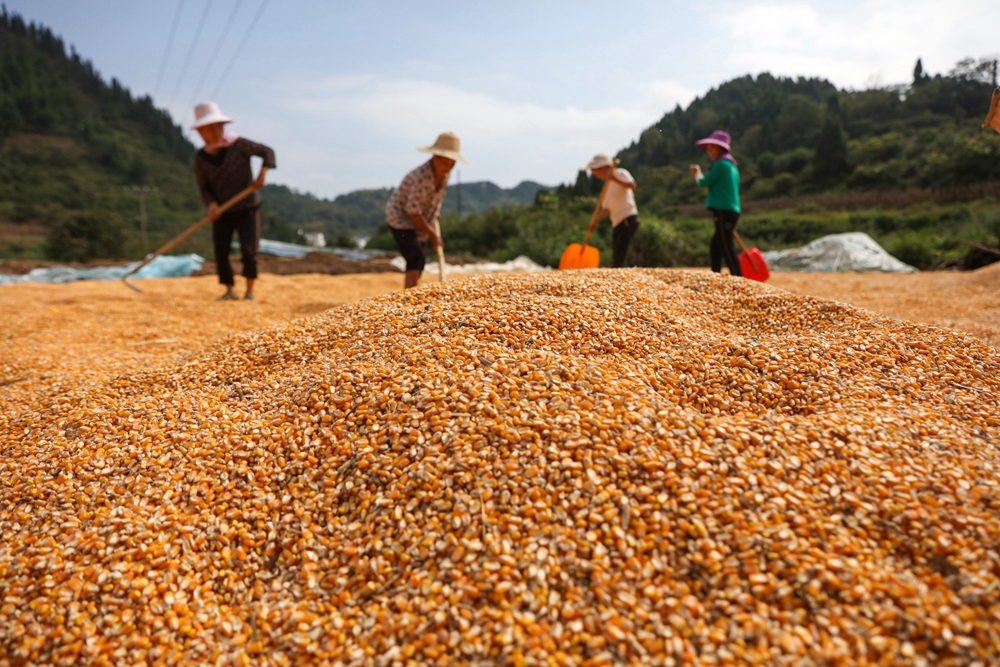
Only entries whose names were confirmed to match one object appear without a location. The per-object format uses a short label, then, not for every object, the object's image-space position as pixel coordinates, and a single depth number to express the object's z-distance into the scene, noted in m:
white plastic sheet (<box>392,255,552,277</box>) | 10.33
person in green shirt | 5.43
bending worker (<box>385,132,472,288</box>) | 4.54
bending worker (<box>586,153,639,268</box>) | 5.71
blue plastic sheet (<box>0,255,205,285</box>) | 8.42
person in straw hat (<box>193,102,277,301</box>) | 5.11
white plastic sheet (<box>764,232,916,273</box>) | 10.10
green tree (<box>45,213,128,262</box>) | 13.48
